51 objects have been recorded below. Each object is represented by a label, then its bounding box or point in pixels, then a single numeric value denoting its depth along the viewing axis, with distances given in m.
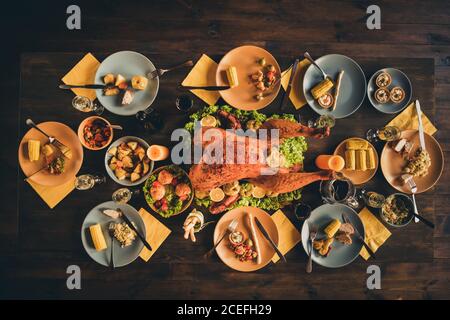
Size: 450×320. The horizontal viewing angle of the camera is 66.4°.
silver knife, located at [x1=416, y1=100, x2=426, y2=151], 2.64
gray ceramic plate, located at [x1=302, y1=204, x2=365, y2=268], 2.62
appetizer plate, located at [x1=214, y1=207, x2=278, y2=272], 2.60
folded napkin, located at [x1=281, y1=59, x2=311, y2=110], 2.67
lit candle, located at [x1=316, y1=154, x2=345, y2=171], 2.45
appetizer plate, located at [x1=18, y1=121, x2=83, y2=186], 2.59
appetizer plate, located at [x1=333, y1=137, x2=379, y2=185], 2.62
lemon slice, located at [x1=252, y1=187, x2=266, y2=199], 2.58
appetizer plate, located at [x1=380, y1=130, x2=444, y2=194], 2.65
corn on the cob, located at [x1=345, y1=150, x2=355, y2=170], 2.56
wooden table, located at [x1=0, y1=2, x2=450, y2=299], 2.68
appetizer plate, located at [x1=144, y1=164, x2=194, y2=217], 2.55
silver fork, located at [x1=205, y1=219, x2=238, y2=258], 2.58
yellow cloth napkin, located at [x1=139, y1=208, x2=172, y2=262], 2.64
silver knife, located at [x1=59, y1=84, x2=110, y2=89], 2.56
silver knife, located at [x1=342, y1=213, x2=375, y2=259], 2.57
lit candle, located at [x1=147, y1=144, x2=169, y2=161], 2.48
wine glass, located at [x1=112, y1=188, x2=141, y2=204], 2.58
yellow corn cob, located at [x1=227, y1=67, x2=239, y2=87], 2.60
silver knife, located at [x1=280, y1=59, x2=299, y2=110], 2.63
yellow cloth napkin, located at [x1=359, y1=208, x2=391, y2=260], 2.69
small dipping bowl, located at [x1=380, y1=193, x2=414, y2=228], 2.64
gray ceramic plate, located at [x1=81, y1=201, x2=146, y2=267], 2.58
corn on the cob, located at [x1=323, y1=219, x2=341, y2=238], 2.57
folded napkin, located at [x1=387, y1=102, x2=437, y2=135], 2.71
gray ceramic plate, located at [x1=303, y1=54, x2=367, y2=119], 2.65
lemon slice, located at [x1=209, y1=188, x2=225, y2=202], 2.55
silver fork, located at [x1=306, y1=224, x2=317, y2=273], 2.59
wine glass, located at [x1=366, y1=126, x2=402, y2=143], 2.62
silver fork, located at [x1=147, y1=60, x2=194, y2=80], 2.60
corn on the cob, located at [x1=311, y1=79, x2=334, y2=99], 2.60
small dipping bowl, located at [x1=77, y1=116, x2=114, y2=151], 2.54
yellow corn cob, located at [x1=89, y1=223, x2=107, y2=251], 2.56
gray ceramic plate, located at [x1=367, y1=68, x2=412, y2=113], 2.67
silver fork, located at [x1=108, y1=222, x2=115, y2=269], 2.56
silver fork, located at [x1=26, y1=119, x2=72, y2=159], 2.57
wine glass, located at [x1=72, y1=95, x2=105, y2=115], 2.59
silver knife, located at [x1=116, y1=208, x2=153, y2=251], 2.55
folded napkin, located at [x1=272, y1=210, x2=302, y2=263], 2.66
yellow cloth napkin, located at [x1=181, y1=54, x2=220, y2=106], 2.65
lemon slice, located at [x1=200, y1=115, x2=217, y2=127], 2.58
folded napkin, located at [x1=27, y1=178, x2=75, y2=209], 2.65
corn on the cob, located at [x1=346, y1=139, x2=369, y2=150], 2.60
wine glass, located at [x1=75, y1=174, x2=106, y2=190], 2.57
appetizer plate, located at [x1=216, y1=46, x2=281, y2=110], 2.62
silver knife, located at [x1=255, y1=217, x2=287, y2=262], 2.54
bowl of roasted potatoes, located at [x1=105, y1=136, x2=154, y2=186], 2.54
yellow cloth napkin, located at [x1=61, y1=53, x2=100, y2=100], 2.69
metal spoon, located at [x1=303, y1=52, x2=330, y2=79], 2.61
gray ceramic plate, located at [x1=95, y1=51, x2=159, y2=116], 2.61
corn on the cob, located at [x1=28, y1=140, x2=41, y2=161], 2.55
